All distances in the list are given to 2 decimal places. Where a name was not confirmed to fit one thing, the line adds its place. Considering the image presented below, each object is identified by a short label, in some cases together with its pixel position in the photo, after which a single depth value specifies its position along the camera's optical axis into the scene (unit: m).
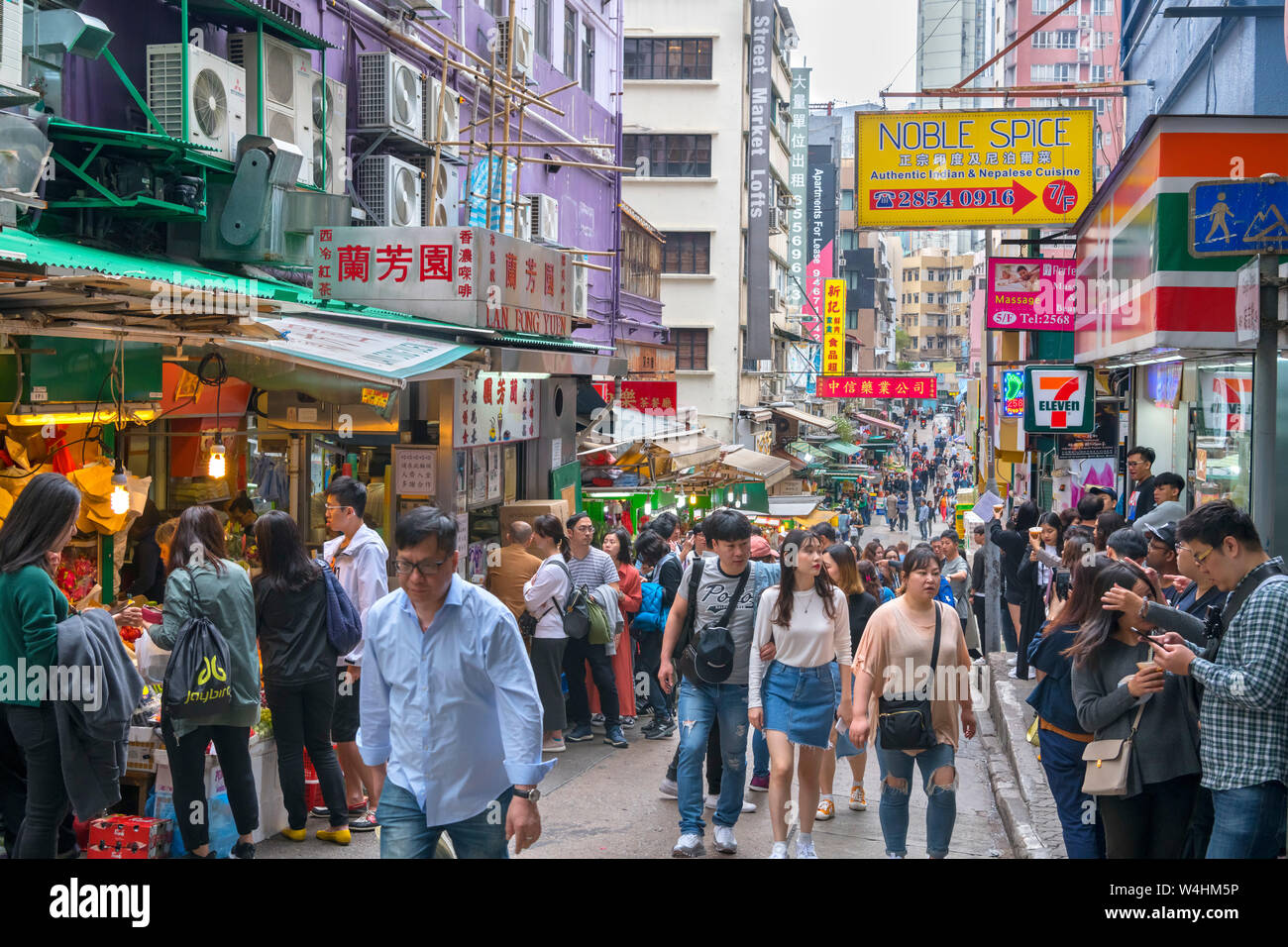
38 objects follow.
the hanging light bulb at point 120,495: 8.03
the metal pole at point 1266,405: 5.60
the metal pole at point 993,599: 14.49
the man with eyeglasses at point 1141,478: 11.14
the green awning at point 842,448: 44.34
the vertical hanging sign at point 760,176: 34.69
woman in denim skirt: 6.66
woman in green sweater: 5.07
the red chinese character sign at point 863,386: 38.75
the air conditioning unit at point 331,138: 11.23
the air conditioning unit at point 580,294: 17.34
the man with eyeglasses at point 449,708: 4.47
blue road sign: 5.74
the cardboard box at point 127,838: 5.95
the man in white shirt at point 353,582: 7.09
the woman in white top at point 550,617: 9.12
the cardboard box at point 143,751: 6.38
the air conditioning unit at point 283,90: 10.09
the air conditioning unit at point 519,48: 15.52
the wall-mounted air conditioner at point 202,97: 8.95
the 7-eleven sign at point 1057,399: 15.22
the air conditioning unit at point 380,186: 12.45
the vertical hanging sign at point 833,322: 46.41
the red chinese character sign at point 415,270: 11.20
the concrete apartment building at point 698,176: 35.53
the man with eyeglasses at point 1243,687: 4.43
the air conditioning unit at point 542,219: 17.31
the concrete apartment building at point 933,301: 119.00
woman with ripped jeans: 6.26
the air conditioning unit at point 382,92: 12.28
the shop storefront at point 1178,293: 7.74
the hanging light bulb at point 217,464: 8.98
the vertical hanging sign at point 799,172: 45.75
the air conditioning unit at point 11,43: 7.25
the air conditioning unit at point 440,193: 13.38
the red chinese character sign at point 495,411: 12.26
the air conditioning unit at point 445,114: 13.42
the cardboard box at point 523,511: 13.75
